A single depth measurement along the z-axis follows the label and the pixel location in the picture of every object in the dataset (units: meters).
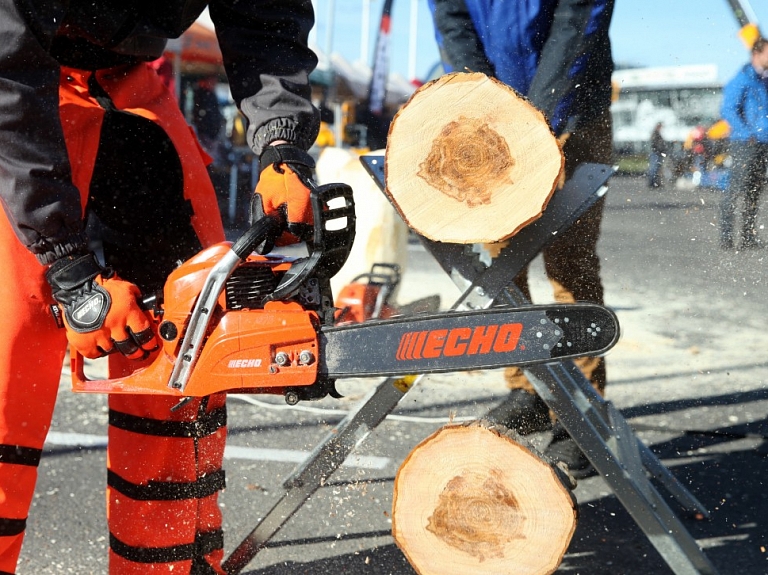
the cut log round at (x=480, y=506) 1.83
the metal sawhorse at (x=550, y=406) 1.92
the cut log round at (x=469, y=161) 1.82
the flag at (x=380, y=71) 5.57
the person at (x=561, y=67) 2.20
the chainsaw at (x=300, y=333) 1.67
